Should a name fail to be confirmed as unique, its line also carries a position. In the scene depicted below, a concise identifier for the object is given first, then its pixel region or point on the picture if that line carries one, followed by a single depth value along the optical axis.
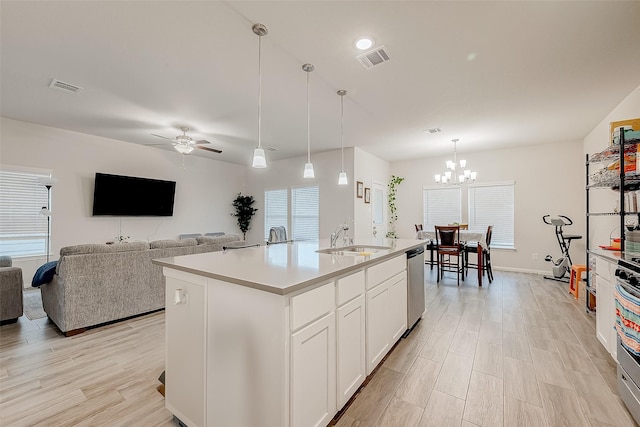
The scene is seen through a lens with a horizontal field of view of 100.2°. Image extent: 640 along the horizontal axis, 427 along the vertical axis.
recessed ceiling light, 2.21
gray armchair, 2.97
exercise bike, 4.77
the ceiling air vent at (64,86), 2.93
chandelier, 4.91
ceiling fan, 4.20
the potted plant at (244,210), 7.46
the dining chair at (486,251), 4.87
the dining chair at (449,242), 4.71
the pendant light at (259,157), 2.31
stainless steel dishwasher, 2.78
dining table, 4.70
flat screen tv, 5.00
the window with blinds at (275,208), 6.96
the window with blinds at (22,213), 4.24
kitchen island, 1.24
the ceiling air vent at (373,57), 2.39
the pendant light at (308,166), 2.63
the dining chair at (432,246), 5.10
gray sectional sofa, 2.75
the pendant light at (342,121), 3.18
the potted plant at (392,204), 7.21
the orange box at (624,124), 2.57
